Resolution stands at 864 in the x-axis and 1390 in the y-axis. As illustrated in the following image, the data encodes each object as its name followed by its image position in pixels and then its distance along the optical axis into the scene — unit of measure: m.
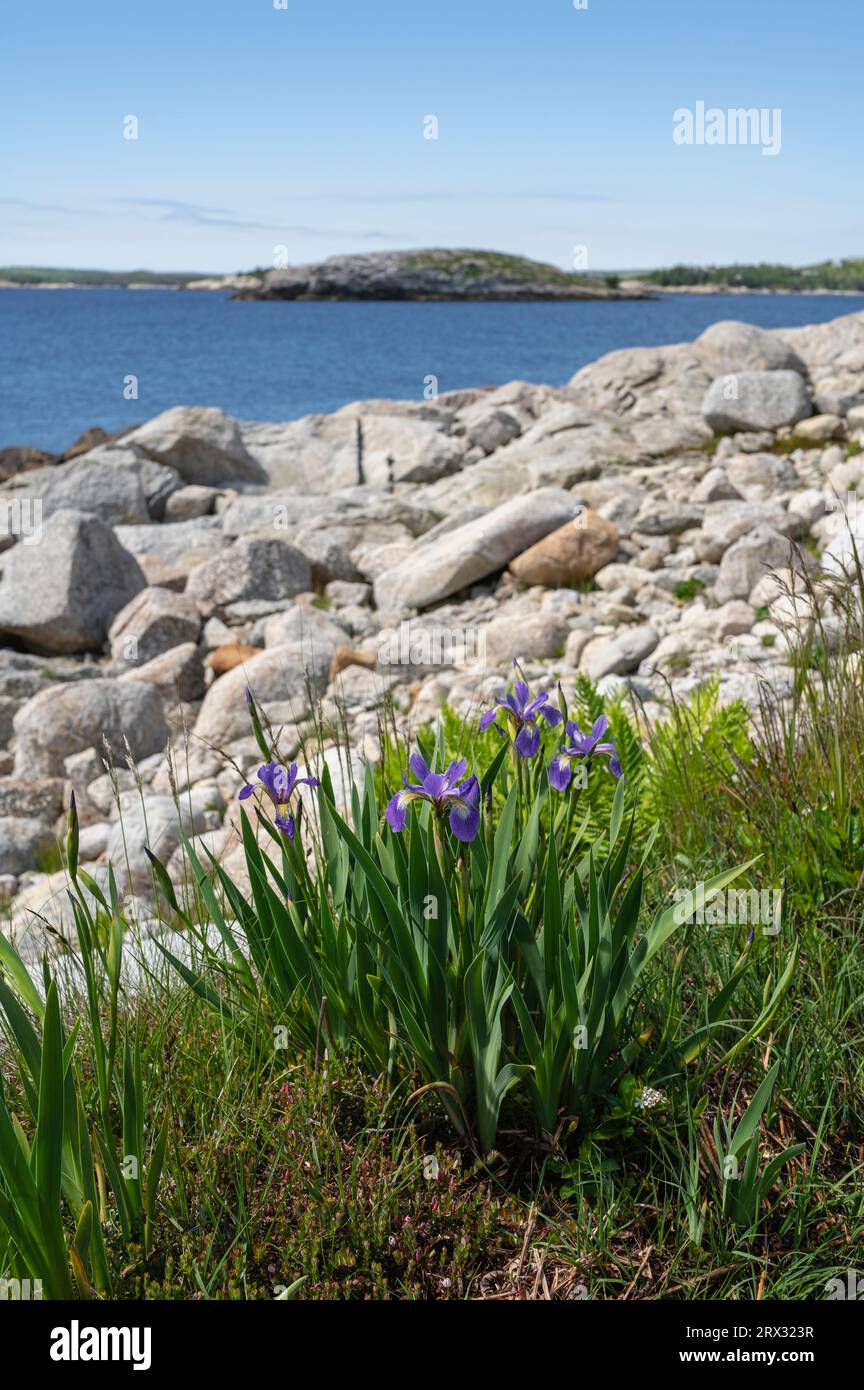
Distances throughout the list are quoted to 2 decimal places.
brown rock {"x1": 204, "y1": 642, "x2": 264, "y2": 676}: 7.77
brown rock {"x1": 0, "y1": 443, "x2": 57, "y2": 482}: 18.14
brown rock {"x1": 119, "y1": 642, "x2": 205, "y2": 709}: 7.73
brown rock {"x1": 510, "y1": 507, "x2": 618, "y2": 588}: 8.01
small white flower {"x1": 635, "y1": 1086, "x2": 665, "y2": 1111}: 2.21
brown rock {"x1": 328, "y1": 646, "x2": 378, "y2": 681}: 7.19
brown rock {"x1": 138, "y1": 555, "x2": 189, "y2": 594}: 9.83
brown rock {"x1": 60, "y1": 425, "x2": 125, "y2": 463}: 16.77
